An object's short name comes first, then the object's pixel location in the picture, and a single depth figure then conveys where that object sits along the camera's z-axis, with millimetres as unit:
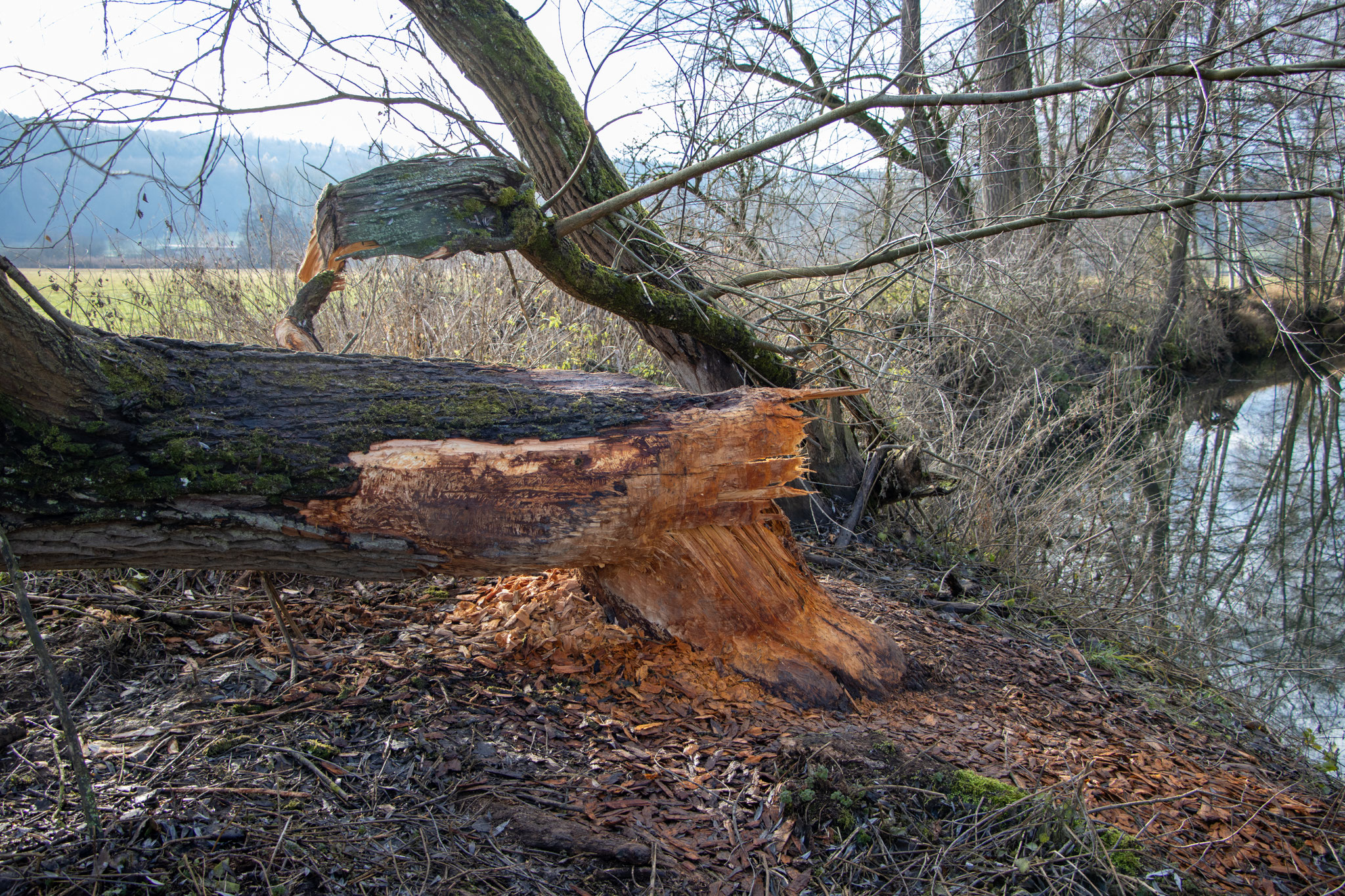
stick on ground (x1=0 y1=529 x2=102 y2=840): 1593
